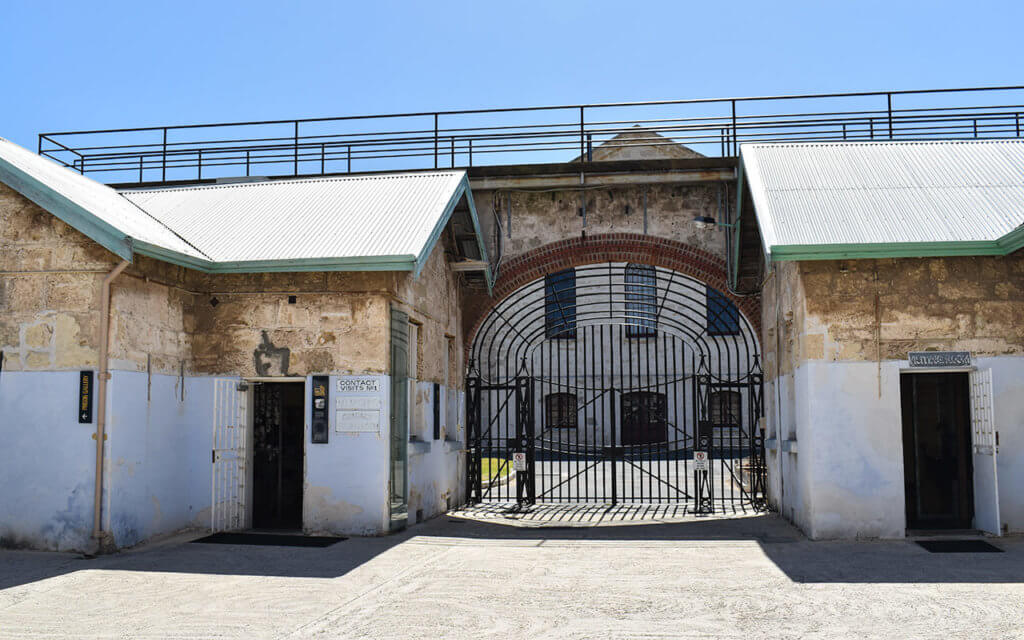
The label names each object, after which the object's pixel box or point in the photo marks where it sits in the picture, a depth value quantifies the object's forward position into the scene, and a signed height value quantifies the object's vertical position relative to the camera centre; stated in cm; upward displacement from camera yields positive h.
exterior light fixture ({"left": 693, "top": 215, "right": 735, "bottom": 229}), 1354 +266
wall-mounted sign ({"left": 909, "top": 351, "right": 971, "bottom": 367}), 1032 +38
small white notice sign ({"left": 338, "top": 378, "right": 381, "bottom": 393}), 1088 +12
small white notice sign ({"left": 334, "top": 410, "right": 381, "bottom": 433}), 1083 -32
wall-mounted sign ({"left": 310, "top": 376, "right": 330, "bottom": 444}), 1095 -21
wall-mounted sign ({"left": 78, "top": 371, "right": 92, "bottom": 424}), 948 -1
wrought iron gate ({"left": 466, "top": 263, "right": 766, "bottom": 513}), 1894 -17
